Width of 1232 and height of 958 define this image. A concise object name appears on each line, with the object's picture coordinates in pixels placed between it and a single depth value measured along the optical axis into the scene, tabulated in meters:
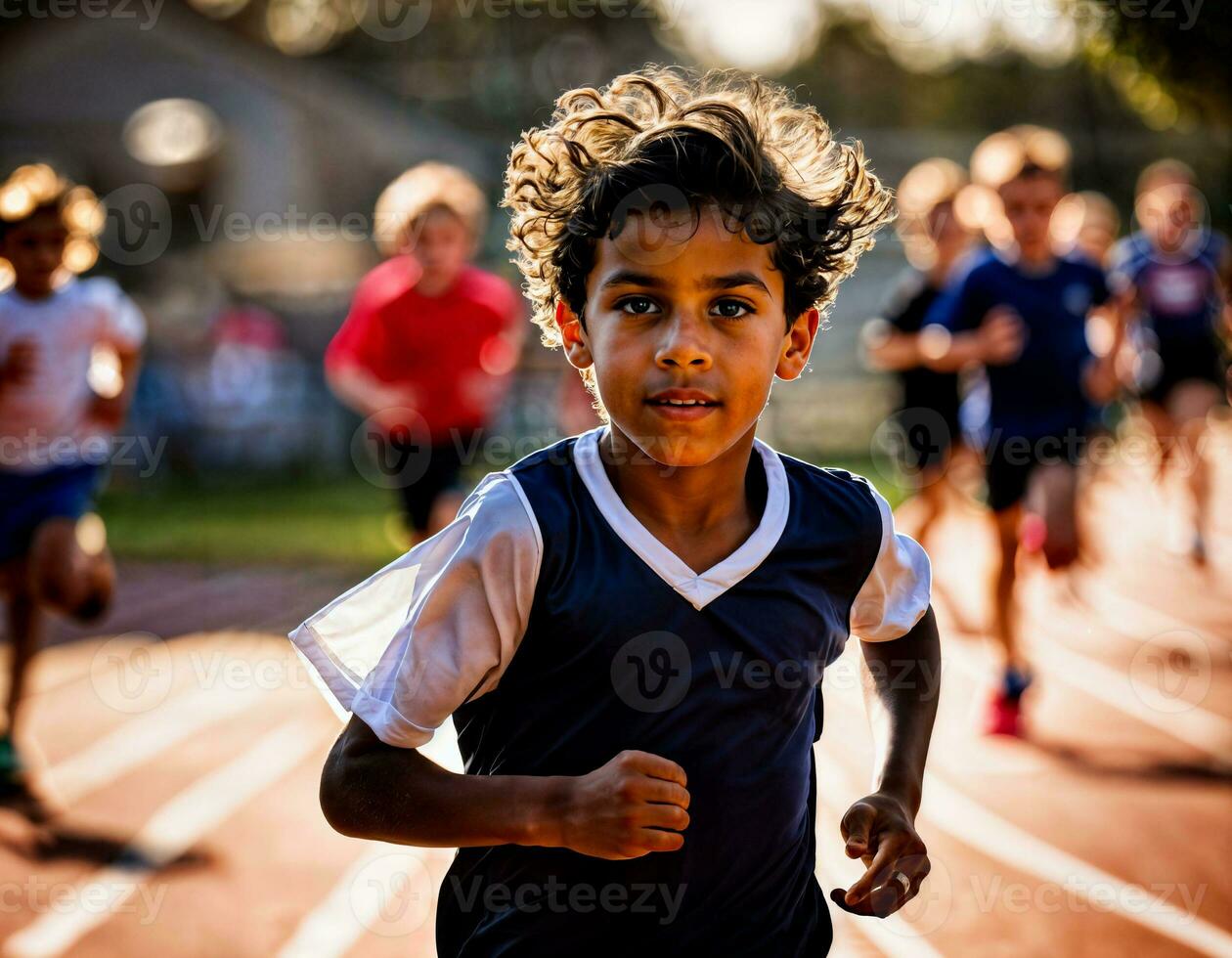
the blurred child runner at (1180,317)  10.12
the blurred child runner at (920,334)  8.59
